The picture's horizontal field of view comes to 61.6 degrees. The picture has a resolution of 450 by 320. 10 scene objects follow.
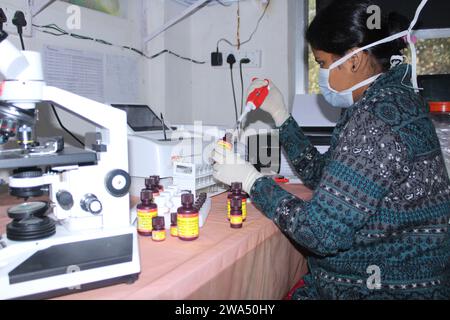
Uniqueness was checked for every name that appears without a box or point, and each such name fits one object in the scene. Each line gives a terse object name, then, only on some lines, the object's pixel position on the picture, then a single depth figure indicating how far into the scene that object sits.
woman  0.79
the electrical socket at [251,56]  1.99
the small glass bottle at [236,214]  0.98
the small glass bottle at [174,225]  0.91
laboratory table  0.67
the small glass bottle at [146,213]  0.90
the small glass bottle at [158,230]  0.88
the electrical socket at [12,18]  1.27
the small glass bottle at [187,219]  0.86
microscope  0.64
